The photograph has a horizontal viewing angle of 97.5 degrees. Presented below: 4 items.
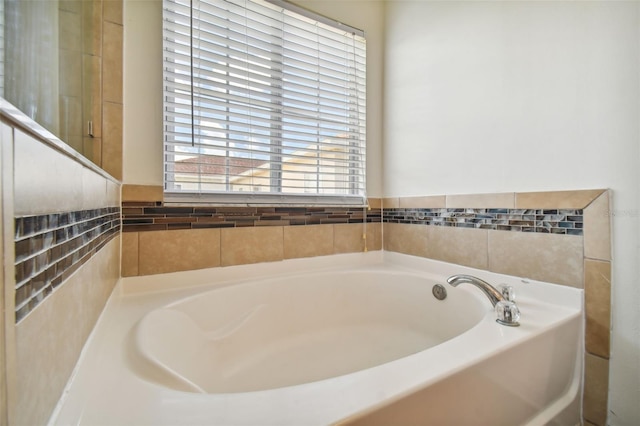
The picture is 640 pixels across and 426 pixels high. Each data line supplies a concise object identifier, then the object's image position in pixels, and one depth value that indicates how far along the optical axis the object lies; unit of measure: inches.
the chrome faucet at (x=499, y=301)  34.4
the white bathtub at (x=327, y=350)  20.2
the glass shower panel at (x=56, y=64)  23.6
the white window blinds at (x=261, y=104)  53.6
